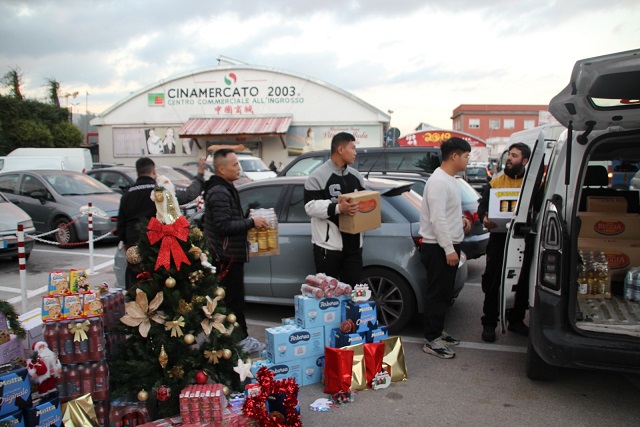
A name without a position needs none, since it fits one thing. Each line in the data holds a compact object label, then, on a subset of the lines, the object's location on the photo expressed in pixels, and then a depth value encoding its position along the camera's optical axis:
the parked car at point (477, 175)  24.87
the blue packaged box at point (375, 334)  4.17
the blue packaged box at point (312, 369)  4.13
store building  29.56
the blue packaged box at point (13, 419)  2.72
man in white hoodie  4.43
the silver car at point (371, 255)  5.09
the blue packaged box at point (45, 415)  2.87
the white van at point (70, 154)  18.42
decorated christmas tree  3.33
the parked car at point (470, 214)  6.80
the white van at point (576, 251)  3.34
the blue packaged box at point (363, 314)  4.13
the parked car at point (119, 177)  14.04
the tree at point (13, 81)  30.77
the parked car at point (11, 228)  8.62
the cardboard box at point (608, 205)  5.09
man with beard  5.07
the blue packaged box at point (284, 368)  3.97
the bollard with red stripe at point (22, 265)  5.92
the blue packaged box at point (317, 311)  4.09
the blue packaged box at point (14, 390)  2.76
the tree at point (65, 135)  30.38
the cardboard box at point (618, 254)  4.61
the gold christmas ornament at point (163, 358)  3.32
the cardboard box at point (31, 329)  3.50
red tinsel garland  3.20
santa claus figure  3.05
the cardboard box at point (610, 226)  4.91
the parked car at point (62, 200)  10.67
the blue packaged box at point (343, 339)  4.04
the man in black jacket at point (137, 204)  5.25
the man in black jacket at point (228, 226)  4.39
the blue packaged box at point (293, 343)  3.98
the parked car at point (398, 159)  10.66
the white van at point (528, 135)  13.60
